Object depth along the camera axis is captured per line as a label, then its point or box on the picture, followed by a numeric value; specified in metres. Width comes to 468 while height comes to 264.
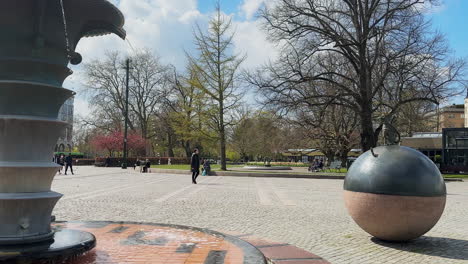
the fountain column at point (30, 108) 4.26
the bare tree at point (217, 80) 33.16
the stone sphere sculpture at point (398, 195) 6.25
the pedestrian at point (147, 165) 34.59
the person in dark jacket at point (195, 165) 20.53
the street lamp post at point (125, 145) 39.22
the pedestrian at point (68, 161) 30.93
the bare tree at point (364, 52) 25.23
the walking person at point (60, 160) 32.76
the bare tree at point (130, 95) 53.25
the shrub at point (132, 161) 52.31
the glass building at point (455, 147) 40.38
